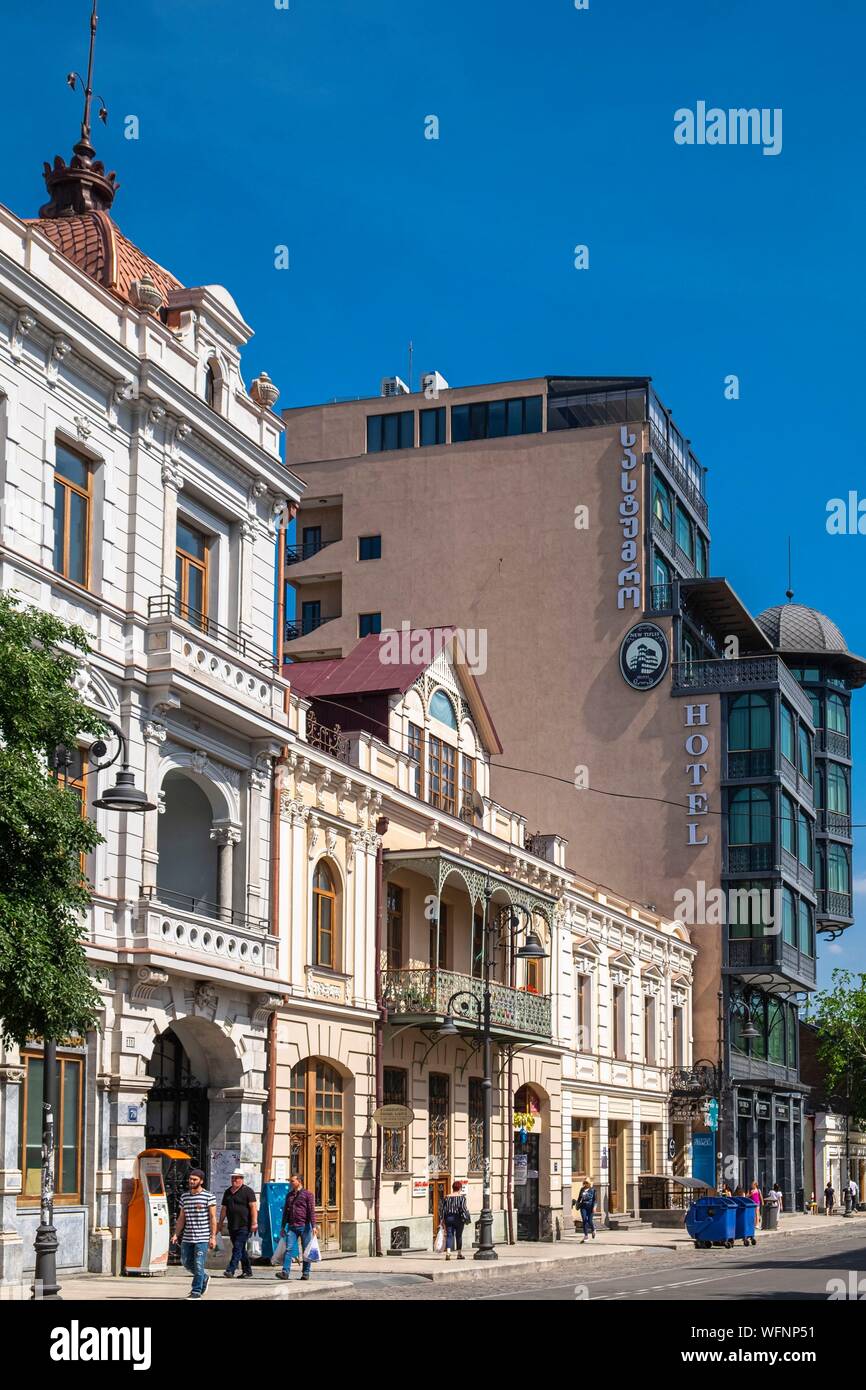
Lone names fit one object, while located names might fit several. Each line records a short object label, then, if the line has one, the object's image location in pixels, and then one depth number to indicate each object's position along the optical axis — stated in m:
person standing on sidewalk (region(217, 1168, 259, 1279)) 25.44
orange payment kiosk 23.97
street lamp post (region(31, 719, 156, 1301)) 18.83
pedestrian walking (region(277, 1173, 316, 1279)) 26.08
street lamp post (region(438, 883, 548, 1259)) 32.62
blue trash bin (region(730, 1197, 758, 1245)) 41.50
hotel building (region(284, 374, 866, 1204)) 59.66
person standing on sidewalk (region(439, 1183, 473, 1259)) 31.92
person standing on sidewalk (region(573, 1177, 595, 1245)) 41.53
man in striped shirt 21.69
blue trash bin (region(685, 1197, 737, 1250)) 41.00
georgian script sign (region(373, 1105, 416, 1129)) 32.69
